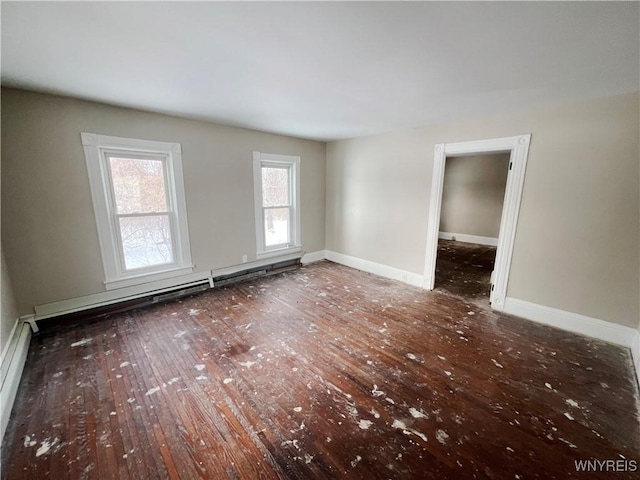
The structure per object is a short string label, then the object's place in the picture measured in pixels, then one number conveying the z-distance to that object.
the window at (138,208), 2.79
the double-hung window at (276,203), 4.14
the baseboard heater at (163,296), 2.74
